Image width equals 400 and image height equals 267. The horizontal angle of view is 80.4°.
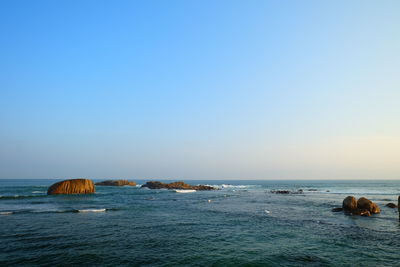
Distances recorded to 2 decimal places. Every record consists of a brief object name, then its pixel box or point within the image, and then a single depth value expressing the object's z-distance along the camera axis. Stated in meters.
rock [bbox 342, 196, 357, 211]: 38.47
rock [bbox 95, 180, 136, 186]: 154.46
